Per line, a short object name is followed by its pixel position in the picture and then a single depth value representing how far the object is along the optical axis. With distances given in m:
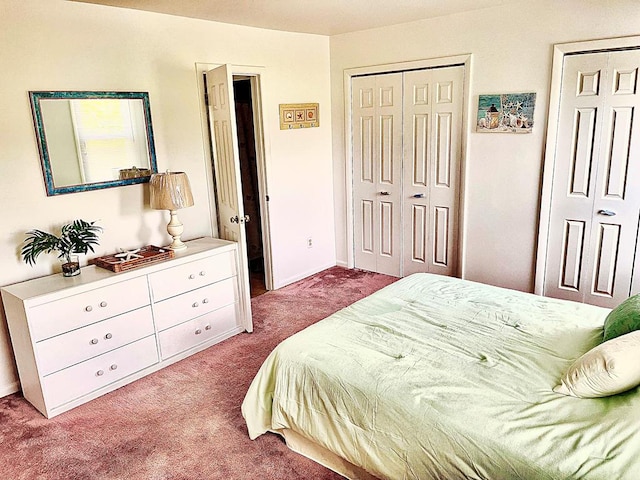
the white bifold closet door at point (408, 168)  4.14
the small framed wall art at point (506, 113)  3.62
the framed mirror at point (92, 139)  2.93
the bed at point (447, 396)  1.60
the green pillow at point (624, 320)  1.98
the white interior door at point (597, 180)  3.24
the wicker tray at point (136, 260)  3.01
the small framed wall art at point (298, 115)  4.43
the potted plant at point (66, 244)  2.82
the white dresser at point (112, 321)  2.67
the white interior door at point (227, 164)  3.43
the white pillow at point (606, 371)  1.71
